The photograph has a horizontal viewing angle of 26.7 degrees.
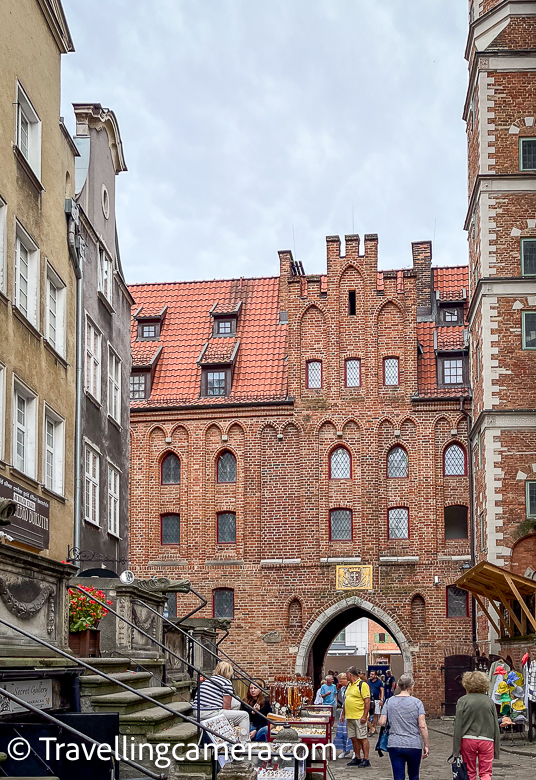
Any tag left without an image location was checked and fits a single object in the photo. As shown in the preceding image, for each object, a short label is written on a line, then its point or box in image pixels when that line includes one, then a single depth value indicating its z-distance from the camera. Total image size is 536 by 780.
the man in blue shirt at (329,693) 21.22
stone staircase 10.31
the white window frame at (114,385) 24.92
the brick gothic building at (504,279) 30.12
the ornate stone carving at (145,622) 15.32
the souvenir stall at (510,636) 21.06
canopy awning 24.53
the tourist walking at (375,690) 27.52
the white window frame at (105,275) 23.86
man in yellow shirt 18.56
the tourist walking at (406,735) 11.70
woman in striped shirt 12.20
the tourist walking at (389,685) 32.13
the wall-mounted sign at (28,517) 15.36
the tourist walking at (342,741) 20.47
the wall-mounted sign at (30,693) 8.84
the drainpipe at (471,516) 35.34
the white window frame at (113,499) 24.50
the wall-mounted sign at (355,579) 36.19
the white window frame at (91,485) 21.92
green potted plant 13.59
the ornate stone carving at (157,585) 16.86
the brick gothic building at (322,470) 36.19
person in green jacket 10.38
